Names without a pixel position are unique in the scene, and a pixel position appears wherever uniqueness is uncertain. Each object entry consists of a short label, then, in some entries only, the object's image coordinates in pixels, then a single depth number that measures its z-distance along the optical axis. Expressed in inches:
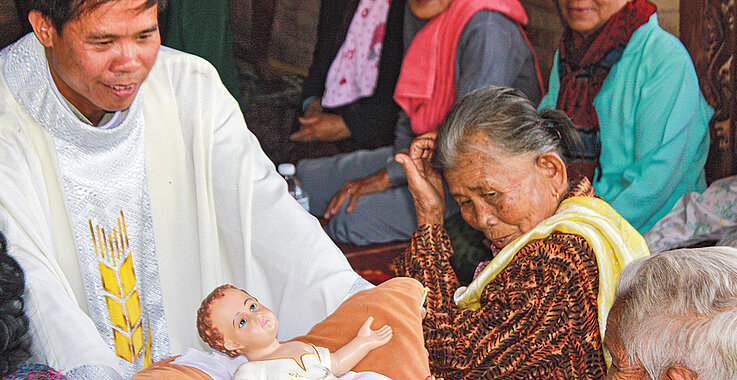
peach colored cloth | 80.1
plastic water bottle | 159.5
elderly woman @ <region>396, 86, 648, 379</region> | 87.4
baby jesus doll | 72.3
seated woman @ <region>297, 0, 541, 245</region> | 159.0
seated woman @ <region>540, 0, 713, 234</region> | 147.7
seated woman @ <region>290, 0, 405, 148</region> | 169.0
